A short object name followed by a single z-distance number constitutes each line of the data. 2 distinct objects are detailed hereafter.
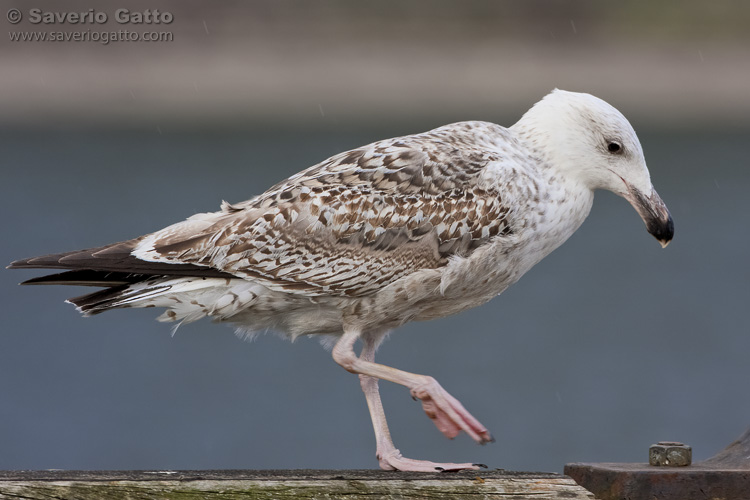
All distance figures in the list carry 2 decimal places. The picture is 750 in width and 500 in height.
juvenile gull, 11.43
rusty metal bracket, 8.70
